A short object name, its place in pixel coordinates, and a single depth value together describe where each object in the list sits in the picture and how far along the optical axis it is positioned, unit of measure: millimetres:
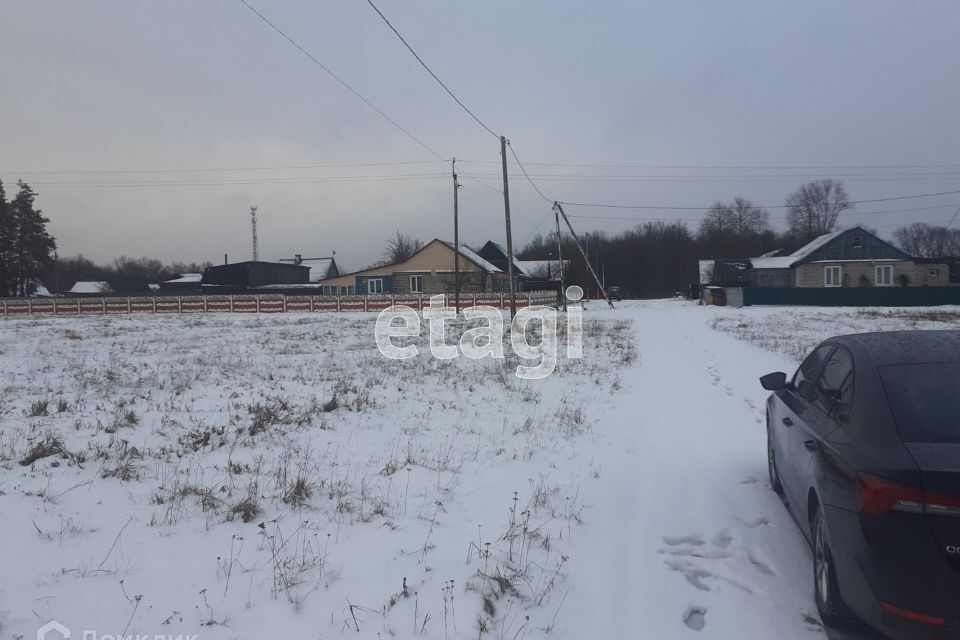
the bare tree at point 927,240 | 95188
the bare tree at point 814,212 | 93438
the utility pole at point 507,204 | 27281
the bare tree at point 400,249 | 99962
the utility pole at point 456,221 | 34875
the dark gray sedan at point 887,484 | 2703
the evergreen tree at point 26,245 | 65188
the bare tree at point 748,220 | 107250
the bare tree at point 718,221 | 104812
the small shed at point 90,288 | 91750
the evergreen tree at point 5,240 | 64000
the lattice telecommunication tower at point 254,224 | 92688
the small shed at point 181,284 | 85812
